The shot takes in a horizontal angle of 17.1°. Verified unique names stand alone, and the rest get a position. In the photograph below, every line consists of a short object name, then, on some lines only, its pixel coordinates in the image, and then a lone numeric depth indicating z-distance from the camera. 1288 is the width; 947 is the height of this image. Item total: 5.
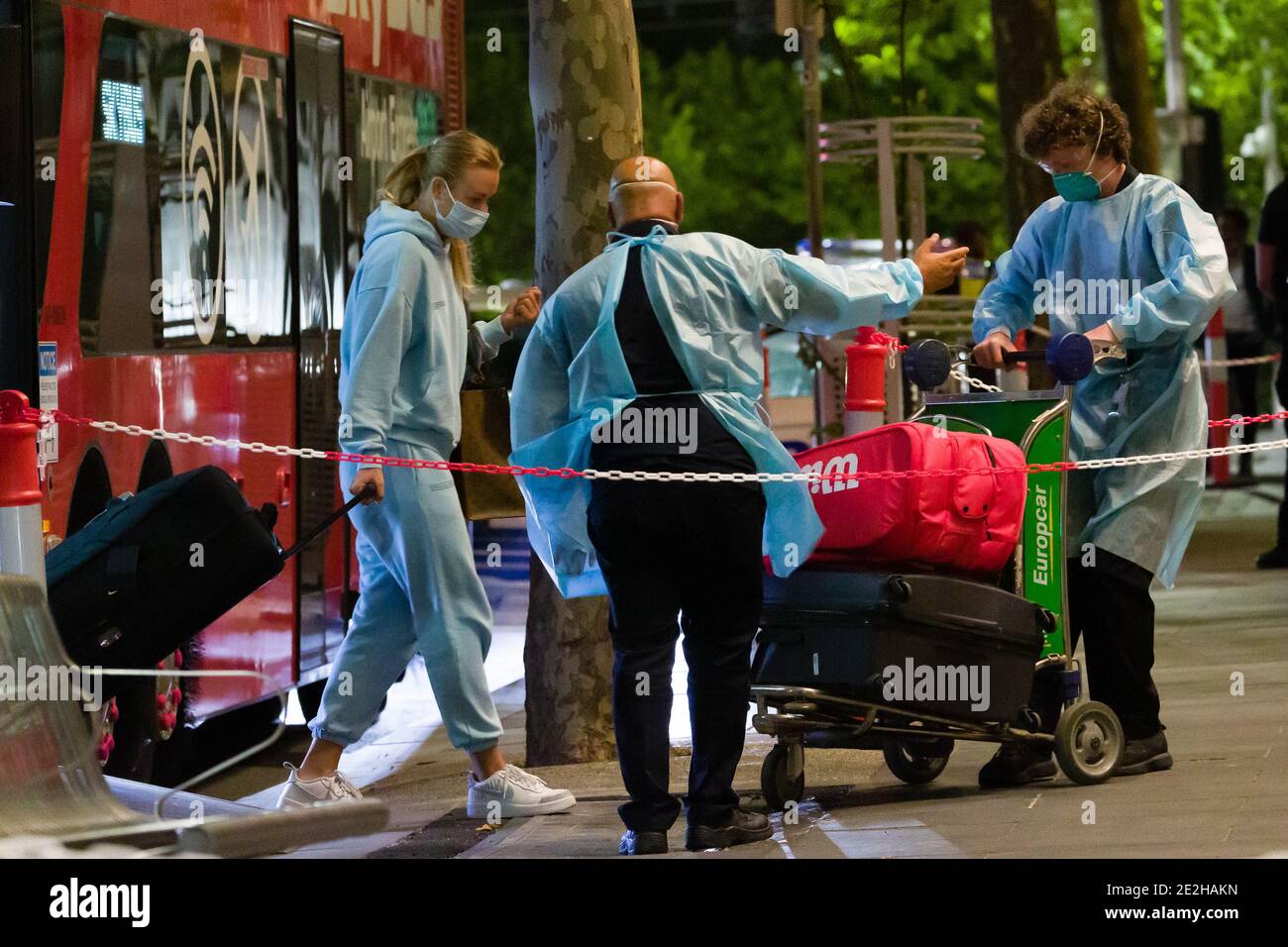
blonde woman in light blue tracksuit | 12.70
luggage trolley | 12.04
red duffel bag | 11.99
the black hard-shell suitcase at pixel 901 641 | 11.99
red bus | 13.72
